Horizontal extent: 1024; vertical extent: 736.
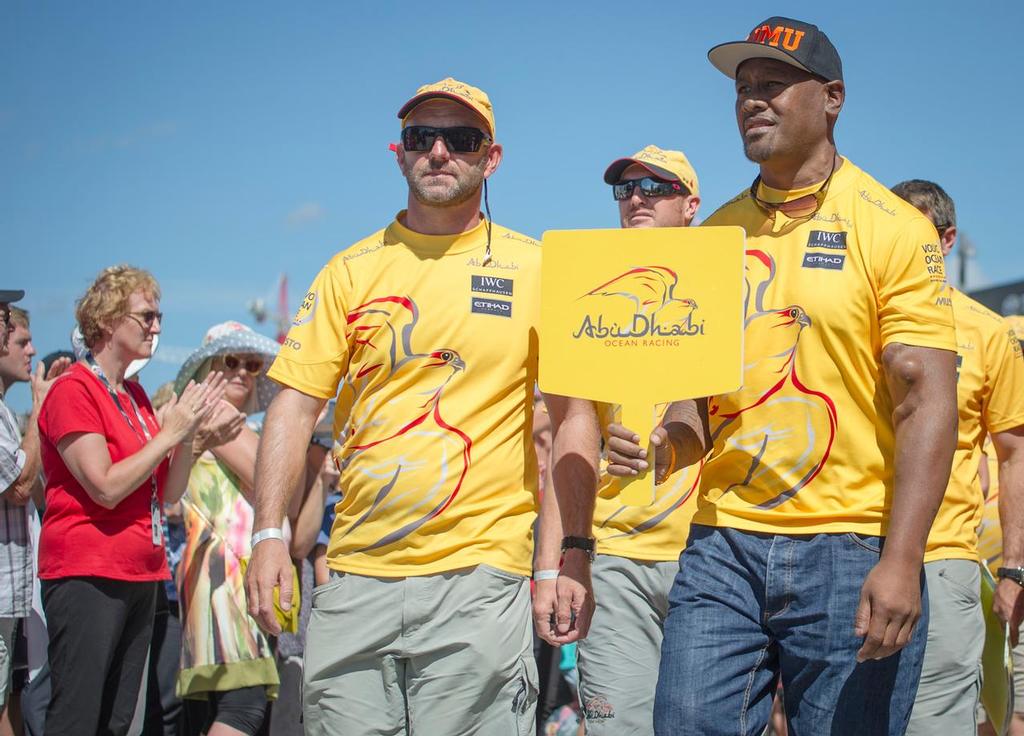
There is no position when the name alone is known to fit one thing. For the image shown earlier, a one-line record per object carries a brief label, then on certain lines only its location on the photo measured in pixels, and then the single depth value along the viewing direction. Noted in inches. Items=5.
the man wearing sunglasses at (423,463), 153.8
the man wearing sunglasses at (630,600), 206.5
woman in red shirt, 218.2
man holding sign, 127.3
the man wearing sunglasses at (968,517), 177.3
